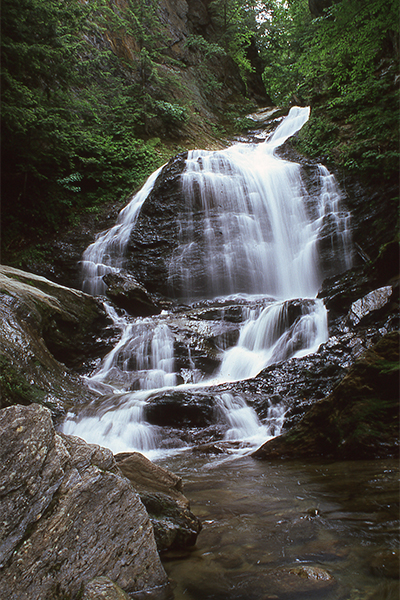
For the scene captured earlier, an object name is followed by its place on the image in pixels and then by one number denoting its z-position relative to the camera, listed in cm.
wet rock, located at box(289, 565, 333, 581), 192
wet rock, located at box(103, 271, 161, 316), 1112
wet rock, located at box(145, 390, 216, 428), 612
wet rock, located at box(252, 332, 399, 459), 405
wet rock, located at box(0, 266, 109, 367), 722
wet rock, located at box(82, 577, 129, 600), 164
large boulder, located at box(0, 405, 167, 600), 161
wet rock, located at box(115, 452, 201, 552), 234
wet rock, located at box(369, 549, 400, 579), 193
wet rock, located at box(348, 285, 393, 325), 741
